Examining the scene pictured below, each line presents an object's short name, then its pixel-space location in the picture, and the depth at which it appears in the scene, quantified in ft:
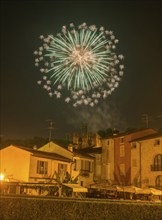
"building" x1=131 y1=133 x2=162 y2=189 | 209.77
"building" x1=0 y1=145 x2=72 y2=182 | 187.83
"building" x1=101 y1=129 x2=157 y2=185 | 232.32
